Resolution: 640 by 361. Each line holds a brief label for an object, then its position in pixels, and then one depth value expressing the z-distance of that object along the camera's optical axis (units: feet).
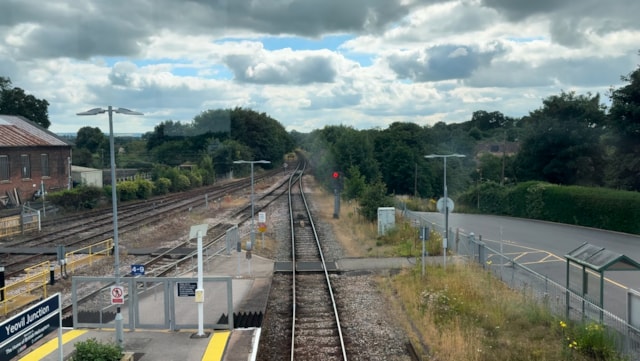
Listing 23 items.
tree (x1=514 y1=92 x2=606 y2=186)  159.12
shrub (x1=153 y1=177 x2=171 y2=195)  182.91
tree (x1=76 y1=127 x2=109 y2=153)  371.35
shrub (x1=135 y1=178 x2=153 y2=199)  167.84
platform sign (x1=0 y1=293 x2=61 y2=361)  28.14
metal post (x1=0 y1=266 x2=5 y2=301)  55.52
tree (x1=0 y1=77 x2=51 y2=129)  249.96
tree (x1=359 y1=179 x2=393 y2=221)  112.06
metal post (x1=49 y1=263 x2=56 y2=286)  64.08
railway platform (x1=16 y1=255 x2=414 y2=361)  39.47
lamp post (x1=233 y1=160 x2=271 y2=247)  84.17
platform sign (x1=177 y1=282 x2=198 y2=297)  45.91
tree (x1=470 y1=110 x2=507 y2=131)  515.91
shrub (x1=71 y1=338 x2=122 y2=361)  34.22
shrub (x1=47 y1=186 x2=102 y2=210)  133.28
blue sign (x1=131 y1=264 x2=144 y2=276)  48.52
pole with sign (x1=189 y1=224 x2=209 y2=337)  43.80
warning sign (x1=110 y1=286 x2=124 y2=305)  40.68
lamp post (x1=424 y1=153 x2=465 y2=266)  67.73
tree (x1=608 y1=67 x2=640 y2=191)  124.57
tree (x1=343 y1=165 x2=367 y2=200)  139.13
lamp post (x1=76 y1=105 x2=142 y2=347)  40.08
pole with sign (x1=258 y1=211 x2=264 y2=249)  84.52
